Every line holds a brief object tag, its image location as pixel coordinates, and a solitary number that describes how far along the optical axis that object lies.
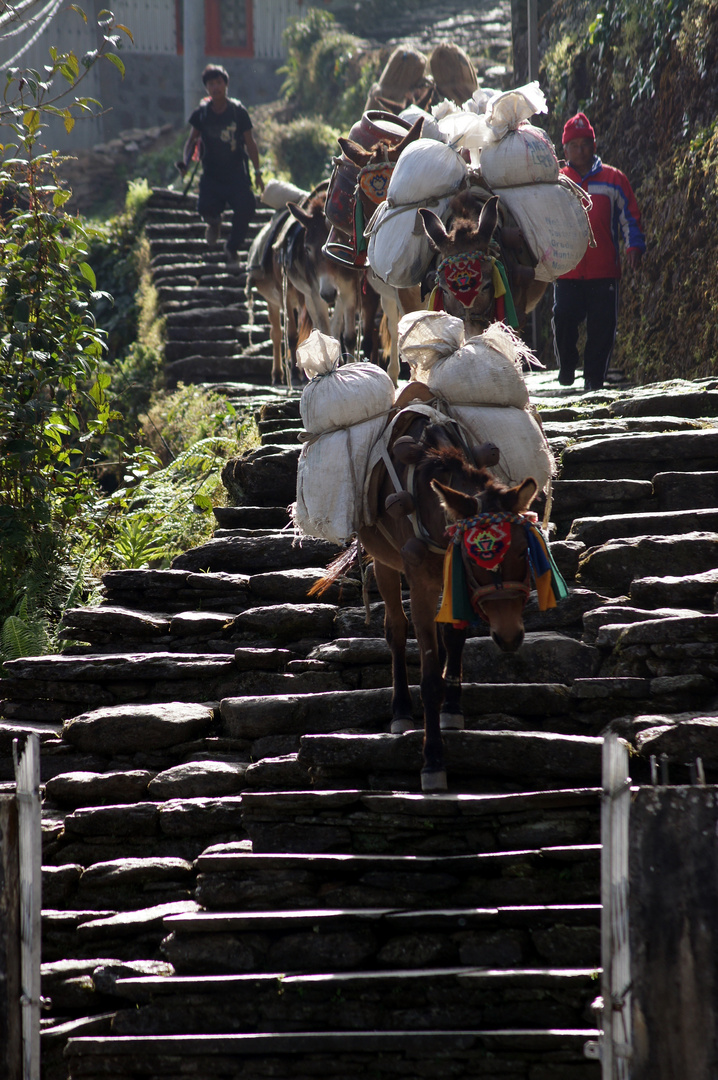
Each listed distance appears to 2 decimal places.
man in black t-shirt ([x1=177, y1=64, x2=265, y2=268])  30.48
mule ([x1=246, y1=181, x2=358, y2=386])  22.27
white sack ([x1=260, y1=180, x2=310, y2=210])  28.19
